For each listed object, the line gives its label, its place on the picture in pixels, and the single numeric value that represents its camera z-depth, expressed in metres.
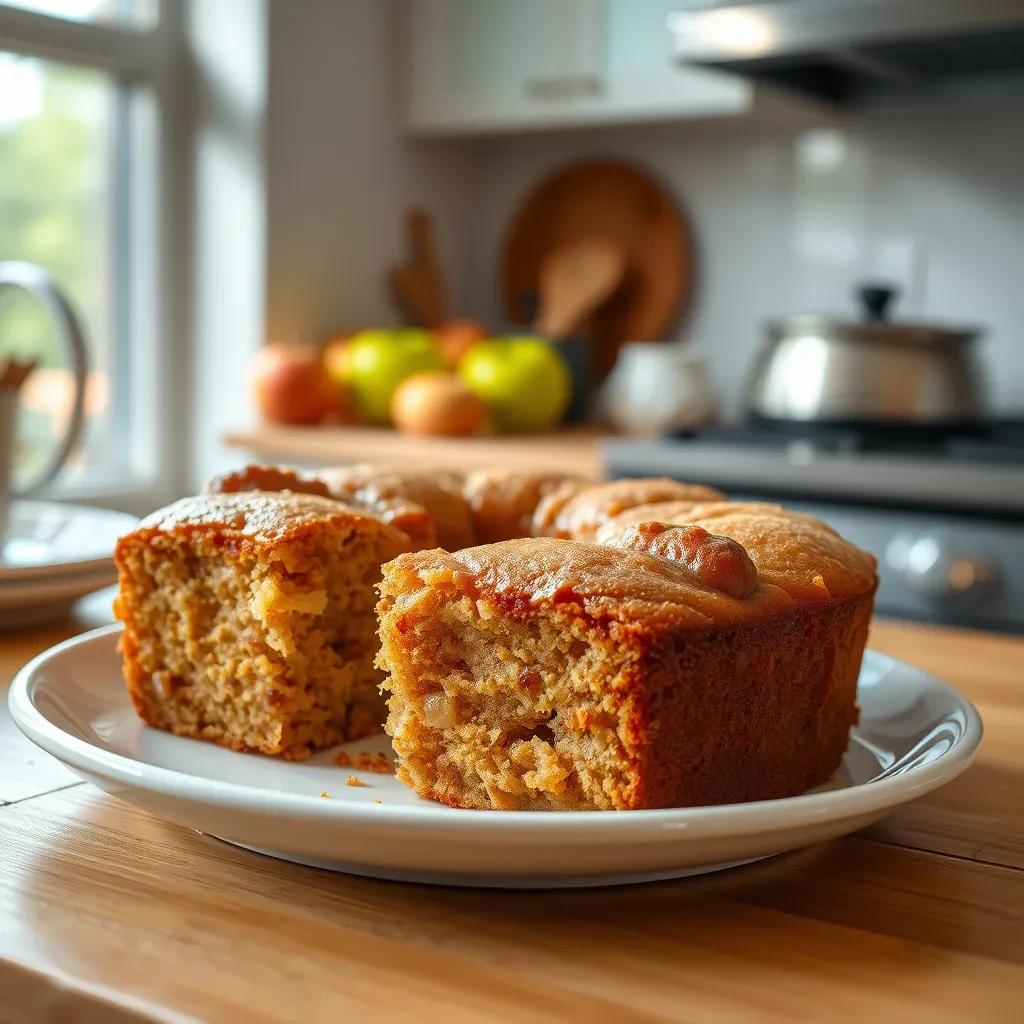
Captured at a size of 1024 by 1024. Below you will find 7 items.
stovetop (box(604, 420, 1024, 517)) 1.98
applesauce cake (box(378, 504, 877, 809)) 0.69
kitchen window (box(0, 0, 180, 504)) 2.59
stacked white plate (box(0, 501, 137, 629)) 1.13
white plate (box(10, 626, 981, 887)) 0.58
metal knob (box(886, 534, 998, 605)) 1.95
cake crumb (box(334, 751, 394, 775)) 0.85
